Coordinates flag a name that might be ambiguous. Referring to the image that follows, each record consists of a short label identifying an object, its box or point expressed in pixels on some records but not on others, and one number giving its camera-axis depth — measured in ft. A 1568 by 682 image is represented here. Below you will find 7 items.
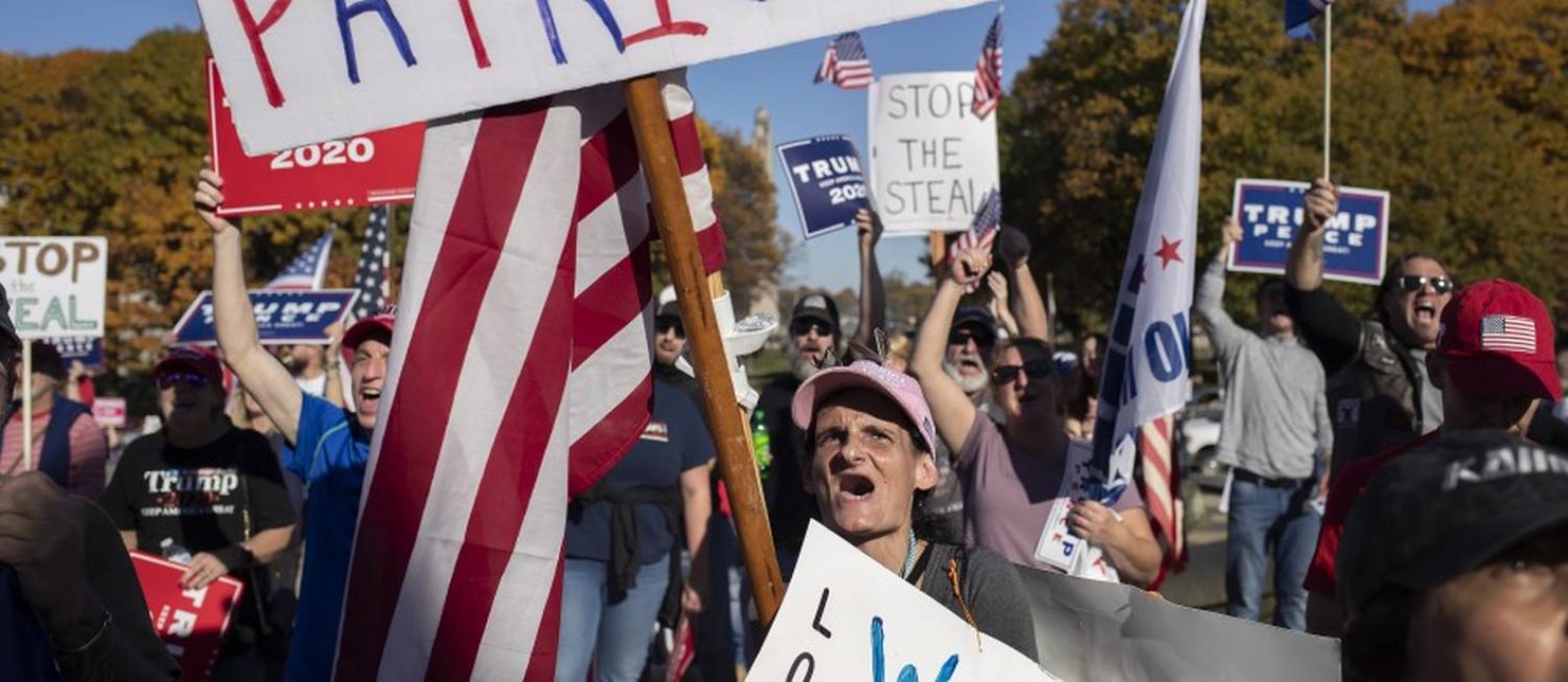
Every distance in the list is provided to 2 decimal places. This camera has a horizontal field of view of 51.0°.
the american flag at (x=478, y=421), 9.57
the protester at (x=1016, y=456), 15.90
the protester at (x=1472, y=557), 4.91
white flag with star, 16.25
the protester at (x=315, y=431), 14.20
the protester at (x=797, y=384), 20.66
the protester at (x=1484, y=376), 11.56
